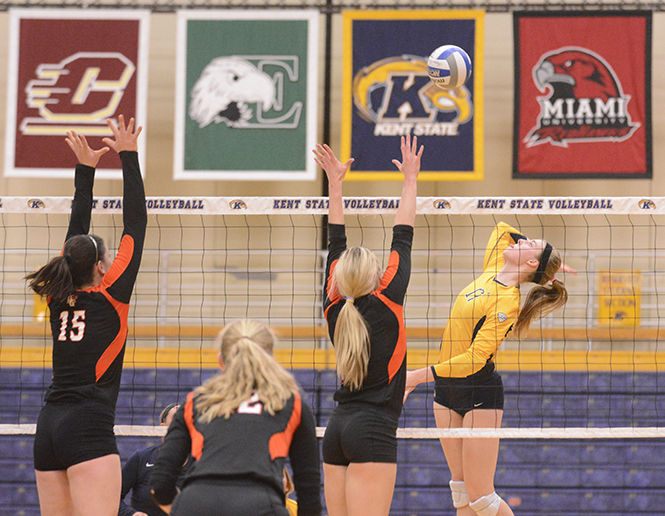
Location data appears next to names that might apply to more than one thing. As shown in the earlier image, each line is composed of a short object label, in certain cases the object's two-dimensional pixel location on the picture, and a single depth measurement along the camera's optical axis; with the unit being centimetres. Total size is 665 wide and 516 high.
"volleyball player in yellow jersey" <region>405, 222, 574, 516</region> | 1177
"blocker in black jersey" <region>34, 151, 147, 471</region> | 864
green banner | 2486
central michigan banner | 2511
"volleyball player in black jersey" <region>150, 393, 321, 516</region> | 622
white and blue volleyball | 1412
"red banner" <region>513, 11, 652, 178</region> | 2466
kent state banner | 2453
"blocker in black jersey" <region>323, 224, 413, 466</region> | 874
